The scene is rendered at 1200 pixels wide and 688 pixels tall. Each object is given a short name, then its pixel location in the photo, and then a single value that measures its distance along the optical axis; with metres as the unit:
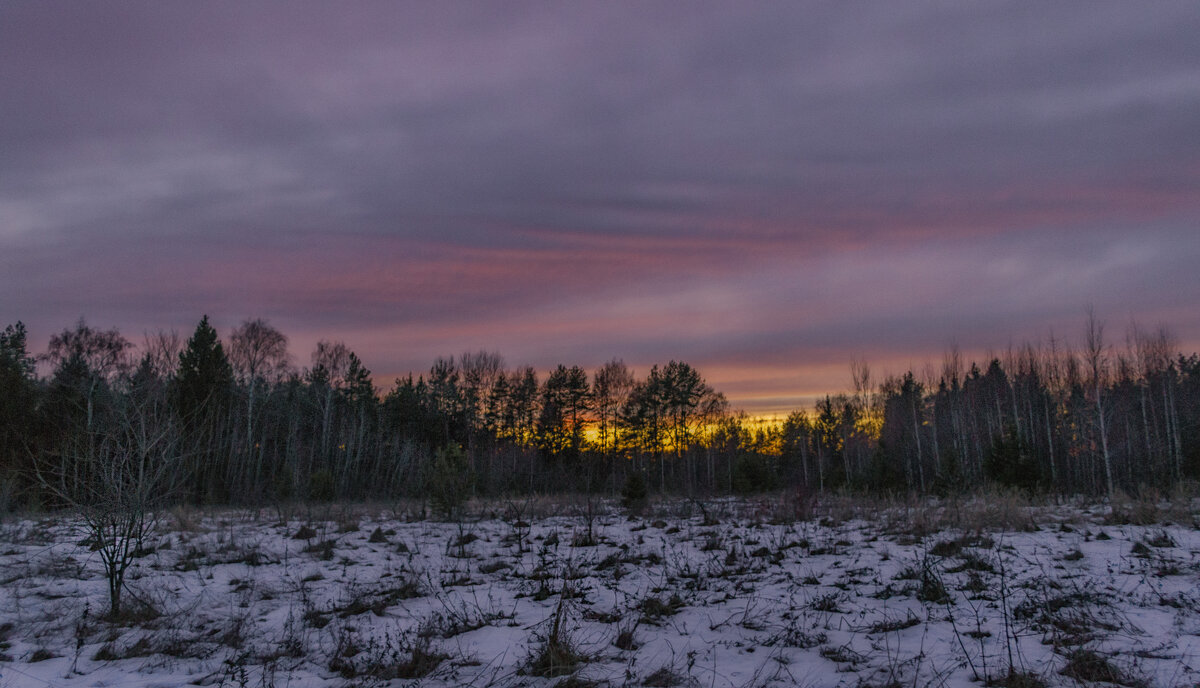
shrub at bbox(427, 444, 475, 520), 16.20
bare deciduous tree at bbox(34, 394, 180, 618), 7.59
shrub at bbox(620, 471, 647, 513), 18.81
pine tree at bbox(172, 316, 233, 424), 37.97
